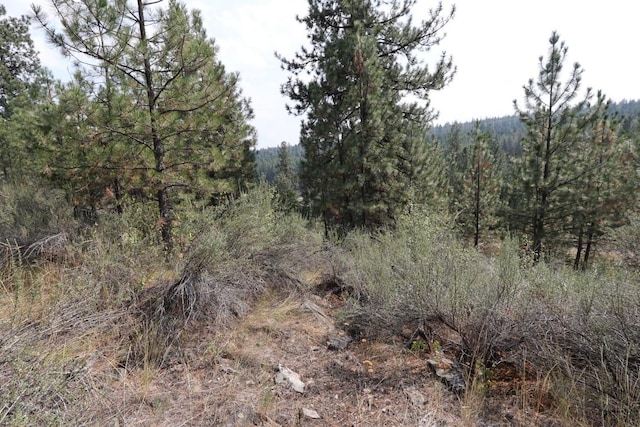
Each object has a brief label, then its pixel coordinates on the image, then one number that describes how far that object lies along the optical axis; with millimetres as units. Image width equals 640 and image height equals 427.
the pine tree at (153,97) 3920
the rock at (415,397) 2420
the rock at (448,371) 2557
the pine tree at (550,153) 9555
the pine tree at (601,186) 10531
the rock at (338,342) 3383
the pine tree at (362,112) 8438
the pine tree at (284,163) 42925
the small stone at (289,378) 2686
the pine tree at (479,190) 13062
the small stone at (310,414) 2338
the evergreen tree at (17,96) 7211
